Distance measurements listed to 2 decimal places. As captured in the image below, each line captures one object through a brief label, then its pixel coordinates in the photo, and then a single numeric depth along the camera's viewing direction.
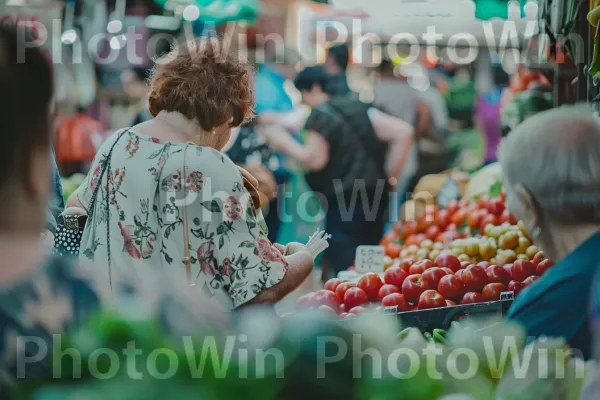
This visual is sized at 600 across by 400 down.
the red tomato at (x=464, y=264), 3.49
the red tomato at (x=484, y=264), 3.38
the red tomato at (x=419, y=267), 3.41
